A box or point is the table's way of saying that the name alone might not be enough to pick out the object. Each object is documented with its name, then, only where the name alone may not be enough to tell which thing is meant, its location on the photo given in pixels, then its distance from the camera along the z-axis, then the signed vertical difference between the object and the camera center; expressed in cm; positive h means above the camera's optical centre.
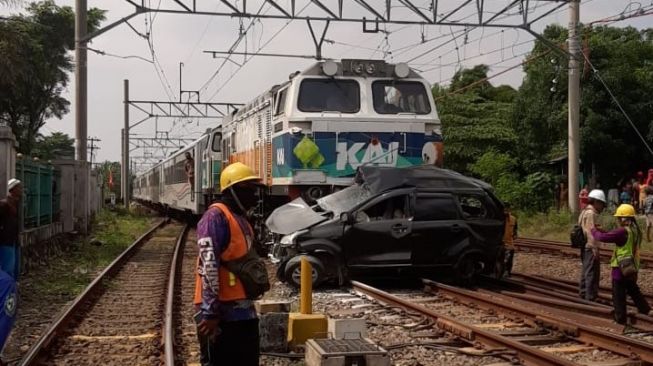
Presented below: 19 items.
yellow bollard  777 -88
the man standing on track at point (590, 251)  974 -66
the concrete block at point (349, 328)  711 -115
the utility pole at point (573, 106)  2028 +248
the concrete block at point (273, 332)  729 -122
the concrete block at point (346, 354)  613 -121
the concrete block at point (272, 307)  753 -102
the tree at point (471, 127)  3666 +357
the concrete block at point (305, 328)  753 -122
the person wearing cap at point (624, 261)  856 -68
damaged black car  1109 -42
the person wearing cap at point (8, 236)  817 -34
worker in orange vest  446 -45
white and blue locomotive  1304 +129
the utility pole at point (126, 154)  4149 +275
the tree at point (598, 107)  2869 +357
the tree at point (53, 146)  4562 +385
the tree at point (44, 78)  3544 +596
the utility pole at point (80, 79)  2123 +339
